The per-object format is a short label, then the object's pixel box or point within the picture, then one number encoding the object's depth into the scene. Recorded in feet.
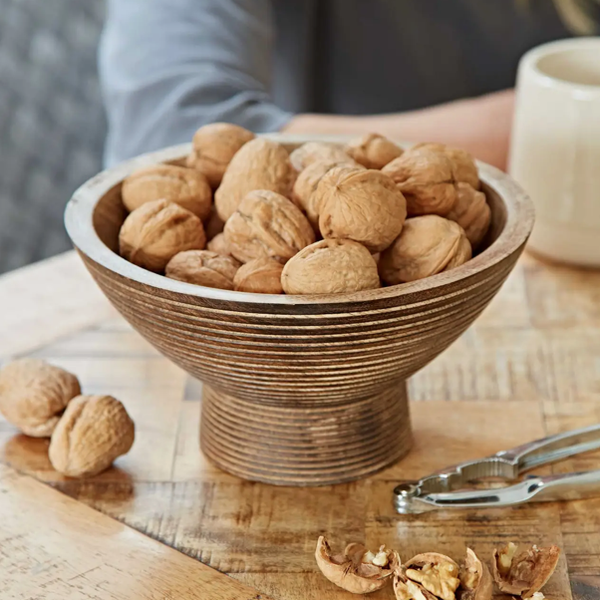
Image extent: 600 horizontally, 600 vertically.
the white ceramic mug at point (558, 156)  3.55
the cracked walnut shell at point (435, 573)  2.67
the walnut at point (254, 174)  2.96
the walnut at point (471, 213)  2.96
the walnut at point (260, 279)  2.78
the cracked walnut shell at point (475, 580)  2.66
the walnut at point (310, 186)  2.90
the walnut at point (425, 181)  2.89
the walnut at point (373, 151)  3.02
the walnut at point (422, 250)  2.82
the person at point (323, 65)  4.44
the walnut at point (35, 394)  3.05
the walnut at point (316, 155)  3.00
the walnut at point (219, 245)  2.94
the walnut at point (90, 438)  2.96
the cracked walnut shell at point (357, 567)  2.70
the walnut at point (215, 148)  3.09
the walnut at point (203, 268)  2.84
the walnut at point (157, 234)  2.91
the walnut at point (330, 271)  2.71
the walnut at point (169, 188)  3.02
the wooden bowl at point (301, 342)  2.69
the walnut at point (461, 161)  3.02
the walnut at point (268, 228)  2.84
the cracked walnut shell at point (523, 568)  2.70
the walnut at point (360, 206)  2.80
